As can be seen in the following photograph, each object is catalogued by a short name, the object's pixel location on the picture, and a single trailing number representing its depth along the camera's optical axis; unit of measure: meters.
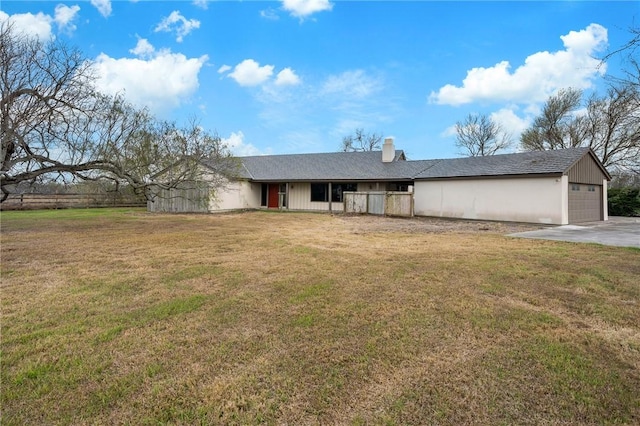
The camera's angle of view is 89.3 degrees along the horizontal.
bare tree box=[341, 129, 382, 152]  42.31
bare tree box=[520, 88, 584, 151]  25.95
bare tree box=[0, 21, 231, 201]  9.82
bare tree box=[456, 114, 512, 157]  33.78
